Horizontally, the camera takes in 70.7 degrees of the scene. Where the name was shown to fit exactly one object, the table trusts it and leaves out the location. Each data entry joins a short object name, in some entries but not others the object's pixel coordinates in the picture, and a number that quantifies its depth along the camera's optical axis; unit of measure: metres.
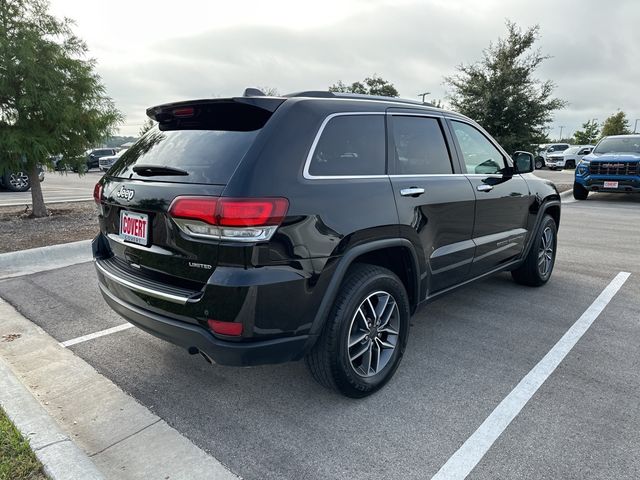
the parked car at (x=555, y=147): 33.39
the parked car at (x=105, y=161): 23.09
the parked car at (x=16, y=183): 14.43
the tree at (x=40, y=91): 7.02
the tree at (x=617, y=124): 43.47
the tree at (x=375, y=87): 40.12
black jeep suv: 2.16
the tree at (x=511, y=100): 15.28
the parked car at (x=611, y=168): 11.70
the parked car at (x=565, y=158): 28.67
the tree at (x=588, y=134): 50.28
